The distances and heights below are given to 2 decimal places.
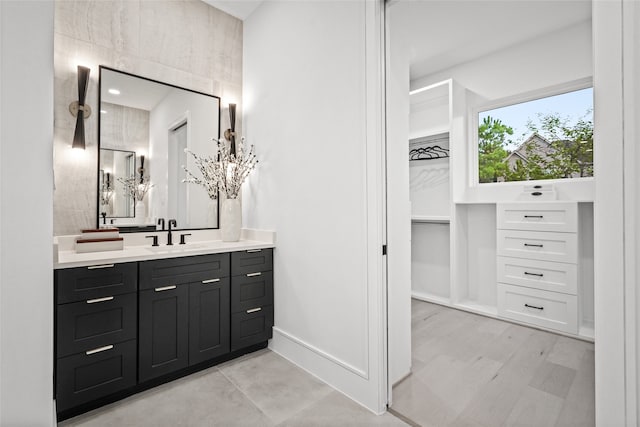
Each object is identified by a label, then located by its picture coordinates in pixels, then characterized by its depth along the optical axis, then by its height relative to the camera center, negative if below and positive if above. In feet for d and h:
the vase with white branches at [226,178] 8.26 +1.04
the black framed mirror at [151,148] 7.19 +1.70
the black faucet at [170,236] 7.66 -0.53
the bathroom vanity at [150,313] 5.22 -1.99
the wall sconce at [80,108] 6.56 +2.30
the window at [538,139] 9.09 +2.49
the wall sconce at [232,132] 9.08 +2.47
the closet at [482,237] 8.96 -0.76
